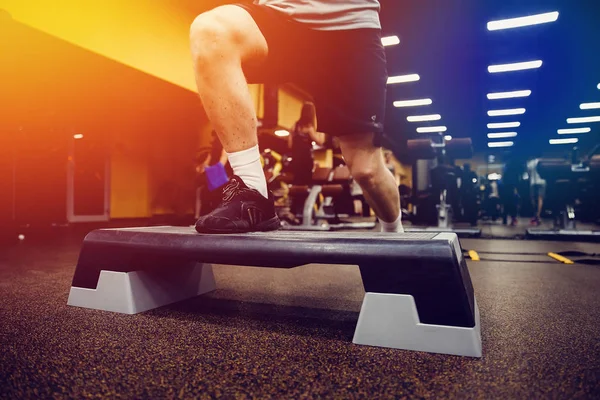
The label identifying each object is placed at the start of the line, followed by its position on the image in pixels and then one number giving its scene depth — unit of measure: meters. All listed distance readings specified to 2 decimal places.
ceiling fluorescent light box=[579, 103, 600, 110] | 11.83
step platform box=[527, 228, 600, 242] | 4.02
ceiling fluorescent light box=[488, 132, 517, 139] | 16.86
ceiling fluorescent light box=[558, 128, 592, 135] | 15.58
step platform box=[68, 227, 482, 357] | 0.76
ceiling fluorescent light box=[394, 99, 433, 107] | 11.73
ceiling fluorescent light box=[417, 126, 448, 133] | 15.46
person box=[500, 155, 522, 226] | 6.27
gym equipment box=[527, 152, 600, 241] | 4.07
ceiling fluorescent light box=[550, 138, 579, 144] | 17.38
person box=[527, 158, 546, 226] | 6.77
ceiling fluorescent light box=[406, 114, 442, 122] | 13.86
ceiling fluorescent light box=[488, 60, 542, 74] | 8.65
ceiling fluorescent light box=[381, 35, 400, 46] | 7.23
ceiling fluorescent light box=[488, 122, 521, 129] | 14.87
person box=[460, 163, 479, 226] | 5.41
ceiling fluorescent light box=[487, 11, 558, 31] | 6.51
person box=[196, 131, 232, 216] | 4.07
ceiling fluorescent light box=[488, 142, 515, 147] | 19.06
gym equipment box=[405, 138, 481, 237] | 4.18
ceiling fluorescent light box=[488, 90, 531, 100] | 10.76
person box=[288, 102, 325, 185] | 4.27
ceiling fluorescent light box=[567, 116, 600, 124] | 13.56
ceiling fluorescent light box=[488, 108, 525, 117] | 12.81
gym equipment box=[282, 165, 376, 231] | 4.87
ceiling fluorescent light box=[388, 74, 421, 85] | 9.47
